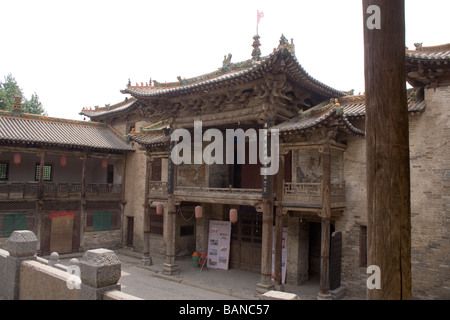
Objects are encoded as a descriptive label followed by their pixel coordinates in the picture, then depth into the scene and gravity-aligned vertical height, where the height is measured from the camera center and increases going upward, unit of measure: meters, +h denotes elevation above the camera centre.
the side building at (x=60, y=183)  17.83 -0.15
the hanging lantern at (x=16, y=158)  17.75 +1.09
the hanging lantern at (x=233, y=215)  13.49 -1.20
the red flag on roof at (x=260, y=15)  14.32 +7.03
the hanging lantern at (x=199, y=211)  15.01 -1.19
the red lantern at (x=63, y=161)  19.11 +1.07
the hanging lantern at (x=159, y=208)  16.94 -1.25
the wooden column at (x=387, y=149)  2.69 +0.31
